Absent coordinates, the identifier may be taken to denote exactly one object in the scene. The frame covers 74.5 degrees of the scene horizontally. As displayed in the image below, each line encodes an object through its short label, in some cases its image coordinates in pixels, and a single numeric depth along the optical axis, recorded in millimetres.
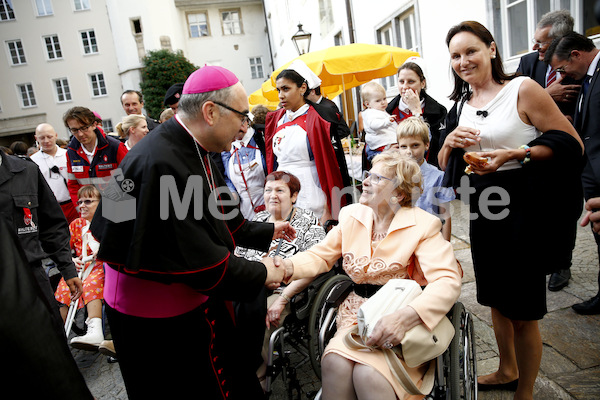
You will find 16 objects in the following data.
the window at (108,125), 31562
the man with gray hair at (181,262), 1677
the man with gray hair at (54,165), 5672
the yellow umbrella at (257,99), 12547
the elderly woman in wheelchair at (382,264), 1878
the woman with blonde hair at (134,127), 4754
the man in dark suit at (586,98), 2195
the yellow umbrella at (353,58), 6648
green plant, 28672
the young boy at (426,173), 2885
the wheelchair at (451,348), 1929
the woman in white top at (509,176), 2078
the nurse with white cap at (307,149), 3939
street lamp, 10258
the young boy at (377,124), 4371
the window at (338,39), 14338
